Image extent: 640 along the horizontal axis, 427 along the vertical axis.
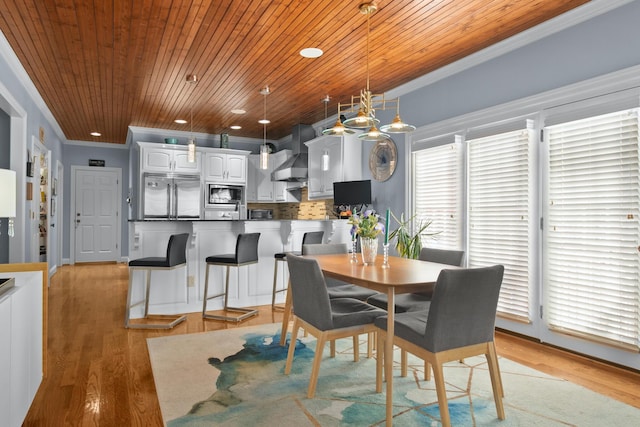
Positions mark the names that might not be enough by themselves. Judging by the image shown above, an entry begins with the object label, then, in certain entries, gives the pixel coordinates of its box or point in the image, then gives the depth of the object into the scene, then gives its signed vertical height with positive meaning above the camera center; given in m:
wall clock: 5.25 +0.65
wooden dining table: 2.21 -0.38
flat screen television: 5.47 +0.23
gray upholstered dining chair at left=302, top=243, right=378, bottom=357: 3.21 -0.62
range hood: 6.93 +0.90
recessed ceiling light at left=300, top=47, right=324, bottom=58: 3.84 +1.44
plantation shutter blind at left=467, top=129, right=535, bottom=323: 3.65 +0.00
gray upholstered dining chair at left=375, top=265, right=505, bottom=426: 2.02 -0.58
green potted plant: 4.53 -0.31
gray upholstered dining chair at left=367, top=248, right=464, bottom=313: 2.93 -0.63
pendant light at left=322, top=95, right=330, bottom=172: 6.12 +0.73
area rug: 2.23 -1.09
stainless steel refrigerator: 7.25 +0.22
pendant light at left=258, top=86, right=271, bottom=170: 4.70 +0.67
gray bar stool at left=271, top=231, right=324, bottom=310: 4.75 -0.50
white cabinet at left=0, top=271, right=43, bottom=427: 1.80 -0.67
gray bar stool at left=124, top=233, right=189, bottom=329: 4.02 -0.53
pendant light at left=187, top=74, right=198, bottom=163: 4.65 +0.72
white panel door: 8.98 -0.13
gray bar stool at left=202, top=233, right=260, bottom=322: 4.32 -0.51
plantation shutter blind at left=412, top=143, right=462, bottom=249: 4.37 +0.20
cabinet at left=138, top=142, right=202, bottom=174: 7.23 +0.86
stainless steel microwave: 7.66 +0.27
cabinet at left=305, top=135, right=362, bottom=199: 5.80 +0.67
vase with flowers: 3.02 -0.16
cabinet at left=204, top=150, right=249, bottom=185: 7.68 +0.78
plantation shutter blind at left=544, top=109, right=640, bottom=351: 2.91 -0.13
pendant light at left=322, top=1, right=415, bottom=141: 2.85 +0.60
